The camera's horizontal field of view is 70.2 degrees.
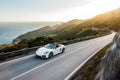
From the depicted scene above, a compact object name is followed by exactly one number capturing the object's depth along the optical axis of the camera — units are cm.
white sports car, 846
